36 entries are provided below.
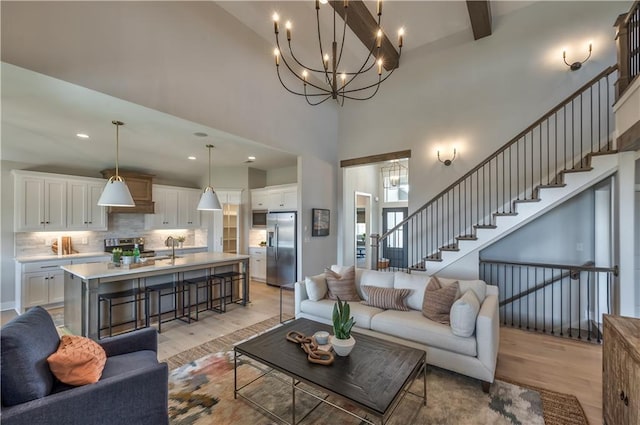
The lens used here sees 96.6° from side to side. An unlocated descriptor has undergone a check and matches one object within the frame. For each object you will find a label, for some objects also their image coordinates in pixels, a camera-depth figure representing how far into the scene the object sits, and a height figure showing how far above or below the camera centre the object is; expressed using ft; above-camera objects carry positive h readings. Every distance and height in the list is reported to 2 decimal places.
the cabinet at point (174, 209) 21.88 +0.29
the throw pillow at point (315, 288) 12.49 -3.34
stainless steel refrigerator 20.24 -2.63
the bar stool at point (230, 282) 15.94 -4.04
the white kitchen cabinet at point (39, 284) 15.35 -3.96
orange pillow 5.45 -2.98
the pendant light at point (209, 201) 15.23 +0.62
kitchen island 11.20 -3.00
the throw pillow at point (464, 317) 8.55 -3.16
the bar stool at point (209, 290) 14.85 -4.29
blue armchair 4.69 -3.25
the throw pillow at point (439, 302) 9.70 -3.13
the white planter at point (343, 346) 7.29 -3.41
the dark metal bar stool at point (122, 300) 11.65 -3.89
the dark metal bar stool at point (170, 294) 13.08 -4.14
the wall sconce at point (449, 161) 16.71 +3.05
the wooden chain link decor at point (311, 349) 7.06 -3.63
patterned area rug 7.20 -5.22
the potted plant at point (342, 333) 7.30 -3.13
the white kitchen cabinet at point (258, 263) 22.76 -4.09
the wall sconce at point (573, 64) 13.58 +7.15
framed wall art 19.08 -0.65
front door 31.07 -1.98
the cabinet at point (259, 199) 22.40 +1.08
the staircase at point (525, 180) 12.26 +1.59
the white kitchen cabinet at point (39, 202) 15.97 +0.59
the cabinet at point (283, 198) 20.92 +1.11
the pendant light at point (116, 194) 11.69 +0.76
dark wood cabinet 5.12 -3.17
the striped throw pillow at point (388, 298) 11.07 -3.38
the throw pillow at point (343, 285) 12.35 -3.21
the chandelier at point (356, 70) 13.54 +9.54
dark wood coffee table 5.86 -3.76
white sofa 8.37 -3.88
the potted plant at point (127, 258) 13.04 -2.08
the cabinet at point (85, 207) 17.76 +0.36
